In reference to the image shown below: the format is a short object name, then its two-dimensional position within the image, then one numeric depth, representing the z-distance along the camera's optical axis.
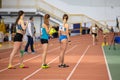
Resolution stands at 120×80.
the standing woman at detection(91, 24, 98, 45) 28.18
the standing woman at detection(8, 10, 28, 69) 12.03
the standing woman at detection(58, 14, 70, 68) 12.66
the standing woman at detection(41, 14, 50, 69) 12.27
